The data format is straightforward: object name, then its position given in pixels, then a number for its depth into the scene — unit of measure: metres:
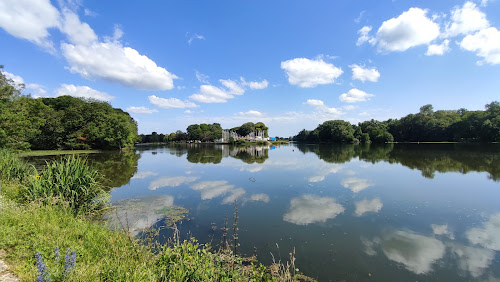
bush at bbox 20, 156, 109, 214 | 7.02
